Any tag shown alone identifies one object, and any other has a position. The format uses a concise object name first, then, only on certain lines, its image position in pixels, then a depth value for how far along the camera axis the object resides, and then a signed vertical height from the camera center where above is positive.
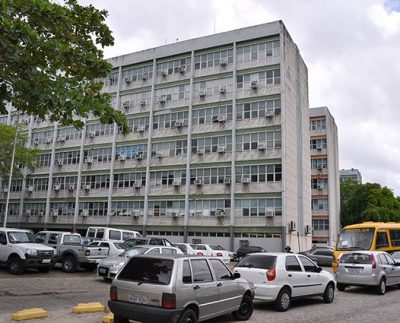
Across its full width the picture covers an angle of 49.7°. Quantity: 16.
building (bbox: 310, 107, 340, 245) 59.25 +8.74
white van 23.79 +0.05
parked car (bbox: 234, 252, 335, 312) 11.28 -0.97
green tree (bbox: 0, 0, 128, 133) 8.98 +3.98
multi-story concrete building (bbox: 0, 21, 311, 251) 41.47 +9.04
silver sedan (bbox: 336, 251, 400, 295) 15.34 -0.99
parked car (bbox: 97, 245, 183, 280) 16.72 -0.99
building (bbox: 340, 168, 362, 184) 146.46 +23.50
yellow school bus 20.61 +0.22
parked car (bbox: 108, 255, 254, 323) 7.83 -1.01
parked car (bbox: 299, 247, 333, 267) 31.86 -1.04
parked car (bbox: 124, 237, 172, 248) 21.81 -0.26
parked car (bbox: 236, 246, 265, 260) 34.32 -0.85
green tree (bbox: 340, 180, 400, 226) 59.81 +5.47
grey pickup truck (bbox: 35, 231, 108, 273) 19.47 -0.81
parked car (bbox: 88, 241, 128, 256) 19.98 -0.49
